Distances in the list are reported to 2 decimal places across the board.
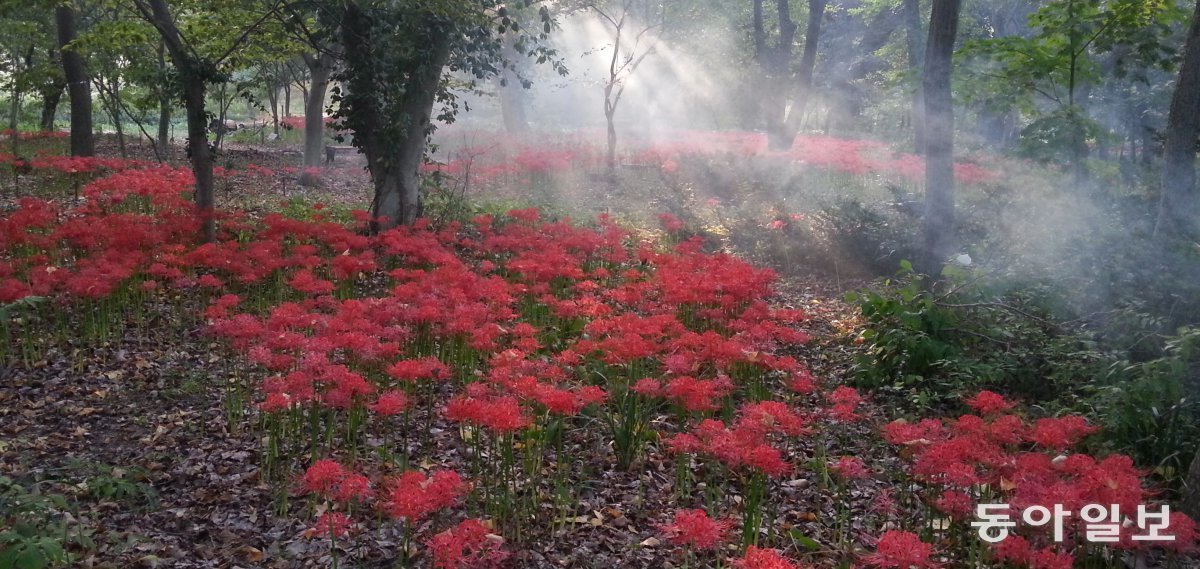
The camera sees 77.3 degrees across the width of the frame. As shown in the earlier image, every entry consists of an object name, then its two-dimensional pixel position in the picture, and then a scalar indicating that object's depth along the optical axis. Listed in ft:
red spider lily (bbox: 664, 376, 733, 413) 13.11
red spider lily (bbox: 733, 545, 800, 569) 8.61
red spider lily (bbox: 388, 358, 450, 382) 13.21
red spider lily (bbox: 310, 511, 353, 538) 10.27
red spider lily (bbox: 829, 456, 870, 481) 11.46
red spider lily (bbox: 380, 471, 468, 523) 9.75
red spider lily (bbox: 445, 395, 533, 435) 11.62
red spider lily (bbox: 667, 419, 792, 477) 10.90
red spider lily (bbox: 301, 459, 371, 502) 10.29
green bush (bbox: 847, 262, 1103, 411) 19.22
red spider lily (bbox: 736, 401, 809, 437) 11.84
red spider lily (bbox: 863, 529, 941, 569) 8.77
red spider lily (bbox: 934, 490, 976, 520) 10.74
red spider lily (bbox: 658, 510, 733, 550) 9.45
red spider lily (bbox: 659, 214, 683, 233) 32.96
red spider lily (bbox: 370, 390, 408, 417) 12.17
